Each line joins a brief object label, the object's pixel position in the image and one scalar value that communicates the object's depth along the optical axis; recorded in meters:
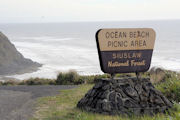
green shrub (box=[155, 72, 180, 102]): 10.83
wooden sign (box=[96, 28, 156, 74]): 9.84
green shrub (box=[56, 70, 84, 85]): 18.31
